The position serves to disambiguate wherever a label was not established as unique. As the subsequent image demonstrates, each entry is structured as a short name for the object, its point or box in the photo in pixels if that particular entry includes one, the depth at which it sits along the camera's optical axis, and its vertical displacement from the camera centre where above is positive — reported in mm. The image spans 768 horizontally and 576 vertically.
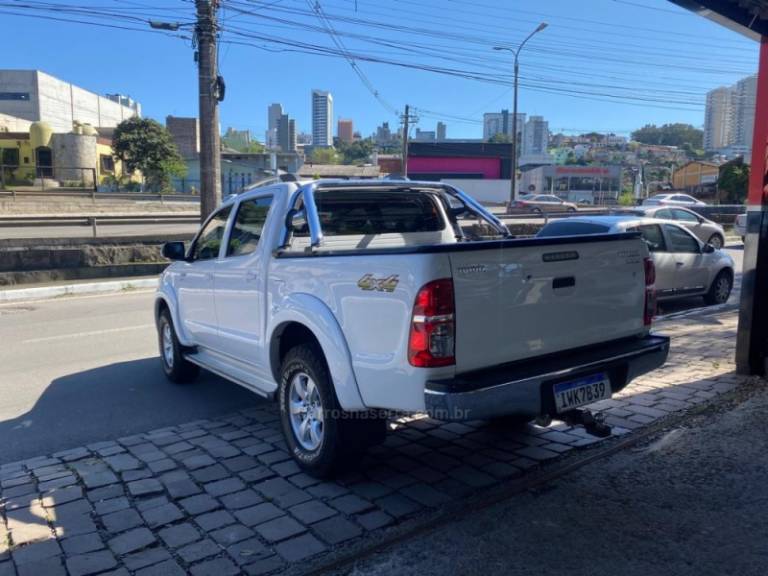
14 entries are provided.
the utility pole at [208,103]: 15023 +2296
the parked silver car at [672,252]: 10031 -728
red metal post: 5941 -473
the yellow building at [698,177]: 57069 +3267
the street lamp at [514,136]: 33500 +3710
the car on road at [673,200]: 33075 +401
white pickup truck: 3359 -663
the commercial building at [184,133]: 81625 +8488
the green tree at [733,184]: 47156 +1740
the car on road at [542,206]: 39156 -9
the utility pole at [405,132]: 45250 +5251
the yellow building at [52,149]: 57688 +4507
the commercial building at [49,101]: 82375 +13276
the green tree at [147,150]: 57531 +4545
